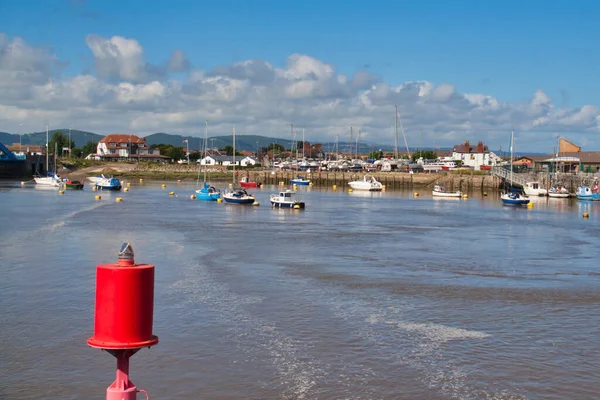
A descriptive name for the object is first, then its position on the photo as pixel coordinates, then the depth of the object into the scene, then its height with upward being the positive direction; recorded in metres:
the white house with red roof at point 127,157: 196.12 +3.32
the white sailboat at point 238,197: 67.31 -2.47
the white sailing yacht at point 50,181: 97.06 -2.01
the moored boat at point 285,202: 63.97 -2.68
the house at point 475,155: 161.04 +5.00
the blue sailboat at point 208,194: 73.44 -2.46
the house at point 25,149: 174.62 +4.39
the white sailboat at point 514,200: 74.50 -2.28
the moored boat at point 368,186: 105.06 -1.69
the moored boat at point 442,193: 89.62 -2.13
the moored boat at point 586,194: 85.62 -1.73
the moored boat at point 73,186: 93.06 -2.44
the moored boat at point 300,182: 122.69 -1.56
